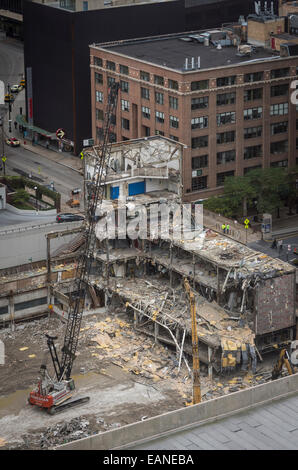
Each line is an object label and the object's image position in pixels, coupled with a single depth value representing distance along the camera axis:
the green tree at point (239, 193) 146.62
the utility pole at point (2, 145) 165.38
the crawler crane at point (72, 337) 99.56
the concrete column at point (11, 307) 119.81
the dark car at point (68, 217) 139.25
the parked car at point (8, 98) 196.84
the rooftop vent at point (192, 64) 149.75
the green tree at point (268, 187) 146.88
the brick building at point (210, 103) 150.12
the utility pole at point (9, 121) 188.30
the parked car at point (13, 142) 180.25
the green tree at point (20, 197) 148.25
